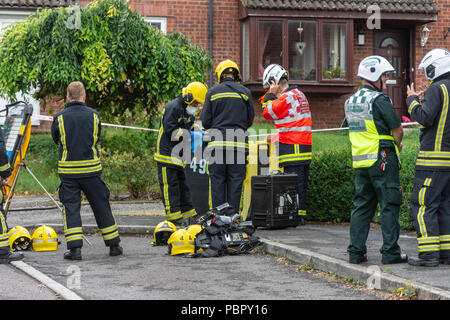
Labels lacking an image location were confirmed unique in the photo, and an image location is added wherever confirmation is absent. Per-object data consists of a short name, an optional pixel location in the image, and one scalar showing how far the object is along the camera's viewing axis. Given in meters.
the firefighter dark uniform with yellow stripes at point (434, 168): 14.65
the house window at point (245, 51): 42.72
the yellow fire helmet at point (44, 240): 18.86
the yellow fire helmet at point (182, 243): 17.77
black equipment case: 20.50
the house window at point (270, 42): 42.44
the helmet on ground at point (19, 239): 18.61
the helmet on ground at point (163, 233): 19.42
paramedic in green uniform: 14.78
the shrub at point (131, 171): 28.95
